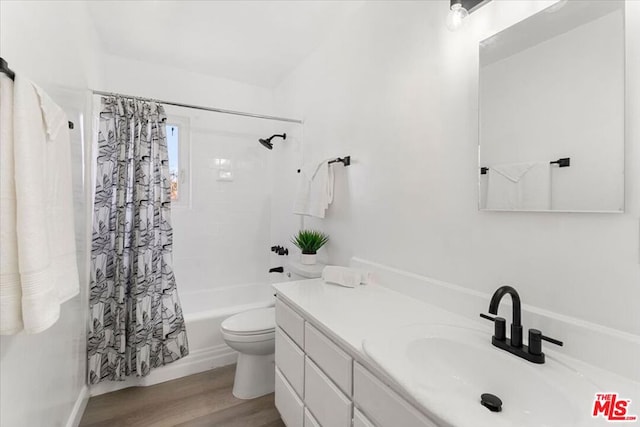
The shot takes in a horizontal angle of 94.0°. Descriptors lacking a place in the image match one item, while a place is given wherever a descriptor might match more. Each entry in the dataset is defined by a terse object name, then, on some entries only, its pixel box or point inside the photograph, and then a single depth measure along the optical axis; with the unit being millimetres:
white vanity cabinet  889
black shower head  2914
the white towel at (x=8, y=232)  750
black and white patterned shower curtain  1949
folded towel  1668
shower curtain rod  2012
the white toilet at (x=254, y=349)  1922
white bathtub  2084
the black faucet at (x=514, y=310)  908
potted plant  2133
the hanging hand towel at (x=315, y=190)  2059
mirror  844
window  2854
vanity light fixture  1164
